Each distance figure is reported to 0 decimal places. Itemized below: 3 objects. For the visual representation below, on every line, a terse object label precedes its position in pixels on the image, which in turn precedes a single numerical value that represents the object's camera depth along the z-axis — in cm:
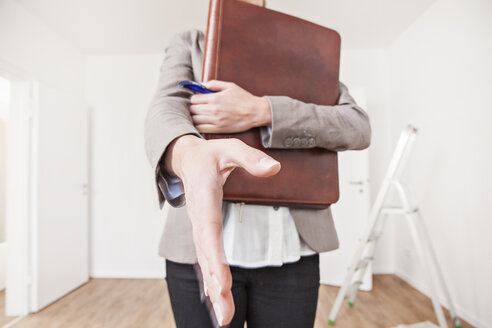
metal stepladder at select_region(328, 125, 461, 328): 195
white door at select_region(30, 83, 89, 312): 253
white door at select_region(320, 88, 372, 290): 303
